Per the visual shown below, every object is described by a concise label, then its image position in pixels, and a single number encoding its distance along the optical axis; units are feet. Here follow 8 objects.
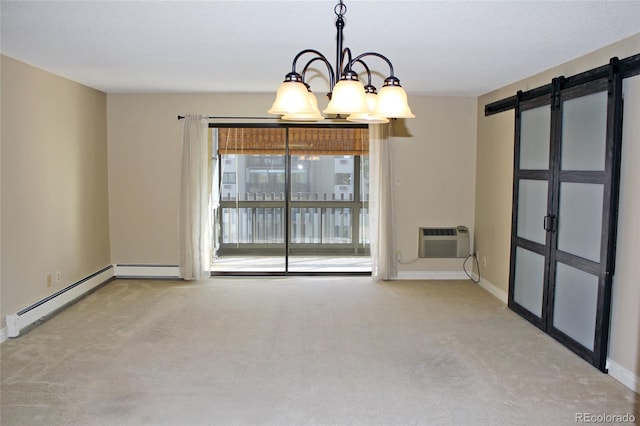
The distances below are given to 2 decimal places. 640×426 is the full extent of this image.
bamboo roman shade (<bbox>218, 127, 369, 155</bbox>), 23.38
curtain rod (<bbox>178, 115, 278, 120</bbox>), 20.66
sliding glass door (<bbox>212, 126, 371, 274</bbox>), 23.76
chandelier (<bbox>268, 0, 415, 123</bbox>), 7.46
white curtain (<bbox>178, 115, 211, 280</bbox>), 20.42
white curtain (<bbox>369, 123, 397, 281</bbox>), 20.63
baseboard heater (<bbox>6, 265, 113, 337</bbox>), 13.82
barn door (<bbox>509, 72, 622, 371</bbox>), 11.64
